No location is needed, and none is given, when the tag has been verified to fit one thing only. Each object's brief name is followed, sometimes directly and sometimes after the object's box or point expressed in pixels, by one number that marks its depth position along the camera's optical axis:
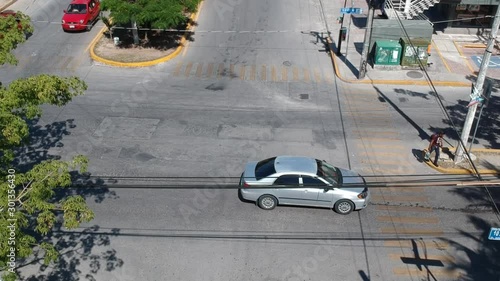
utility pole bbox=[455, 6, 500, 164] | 15.81
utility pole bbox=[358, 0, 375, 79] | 22.88
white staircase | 28.39
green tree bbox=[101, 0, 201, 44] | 24.52
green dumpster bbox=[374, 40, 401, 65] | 25.33
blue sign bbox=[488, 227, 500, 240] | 10.91
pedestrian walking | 18.03
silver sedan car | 15.38
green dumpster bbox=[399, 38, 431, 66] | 25.36
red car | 29.06
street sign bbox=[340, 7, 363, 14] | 24.44
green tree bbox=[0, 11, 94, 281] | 9.02
